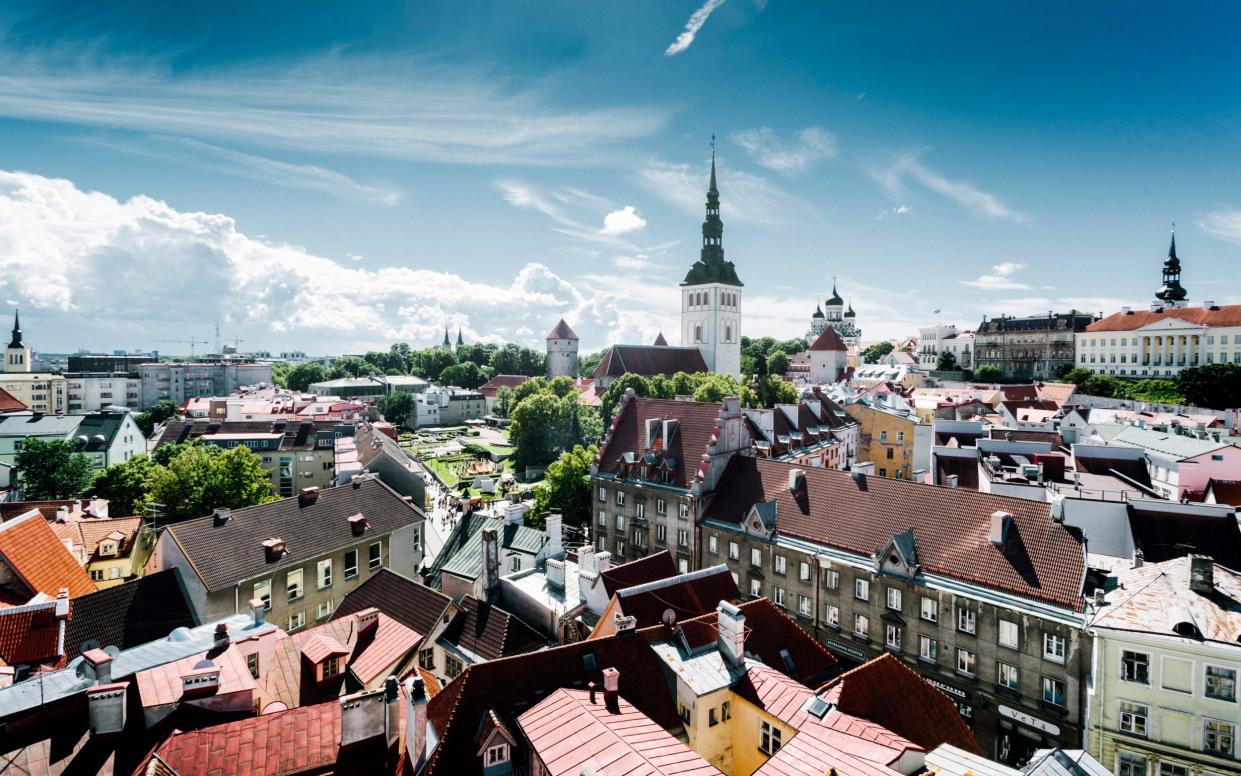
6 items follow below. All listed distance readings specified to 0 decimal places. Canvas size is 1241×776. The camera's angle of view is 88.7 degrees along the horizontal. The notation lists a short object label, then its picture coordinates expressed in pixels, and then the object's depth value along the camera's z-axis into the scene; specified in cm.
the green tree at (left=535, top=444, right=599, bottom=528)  5403
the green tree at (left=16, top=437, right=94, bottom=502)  6216
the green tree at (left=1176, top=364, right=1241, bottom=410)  9206
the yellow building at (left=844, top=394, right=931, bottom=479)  6347
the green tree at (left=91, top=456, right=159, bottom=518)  5691
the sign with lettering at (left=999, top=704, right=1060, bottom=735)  2536
